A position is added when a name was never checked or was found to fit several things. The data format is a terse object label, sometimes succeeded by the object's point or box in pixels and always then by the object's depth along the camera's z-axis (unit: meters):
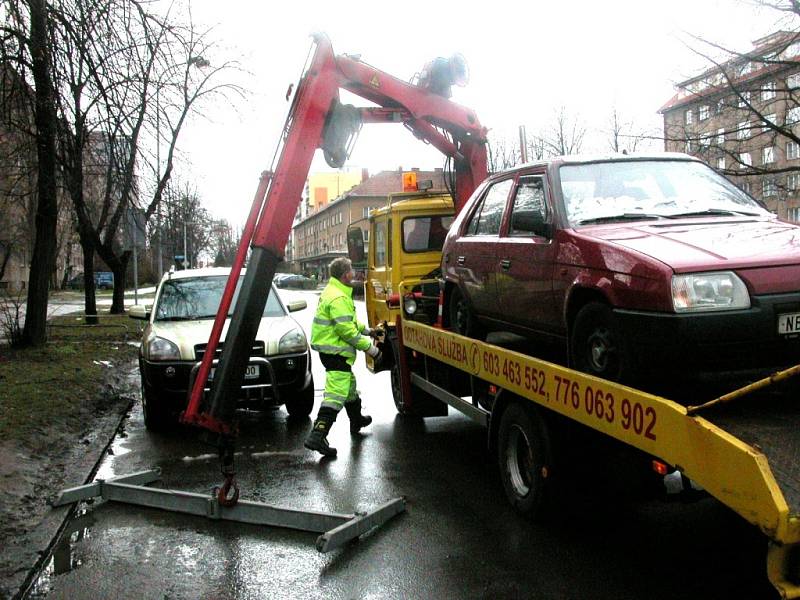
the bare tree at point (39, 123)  9.41
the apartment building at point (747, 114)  19.12
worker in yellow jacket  7.87
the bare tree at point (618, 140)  31.30
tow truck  3.27
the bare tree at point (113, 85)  9.51
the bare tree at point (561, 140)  36.06
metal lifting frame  5.11
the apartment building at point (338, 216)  92.31
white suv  8.66
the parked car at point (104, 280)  80.61
